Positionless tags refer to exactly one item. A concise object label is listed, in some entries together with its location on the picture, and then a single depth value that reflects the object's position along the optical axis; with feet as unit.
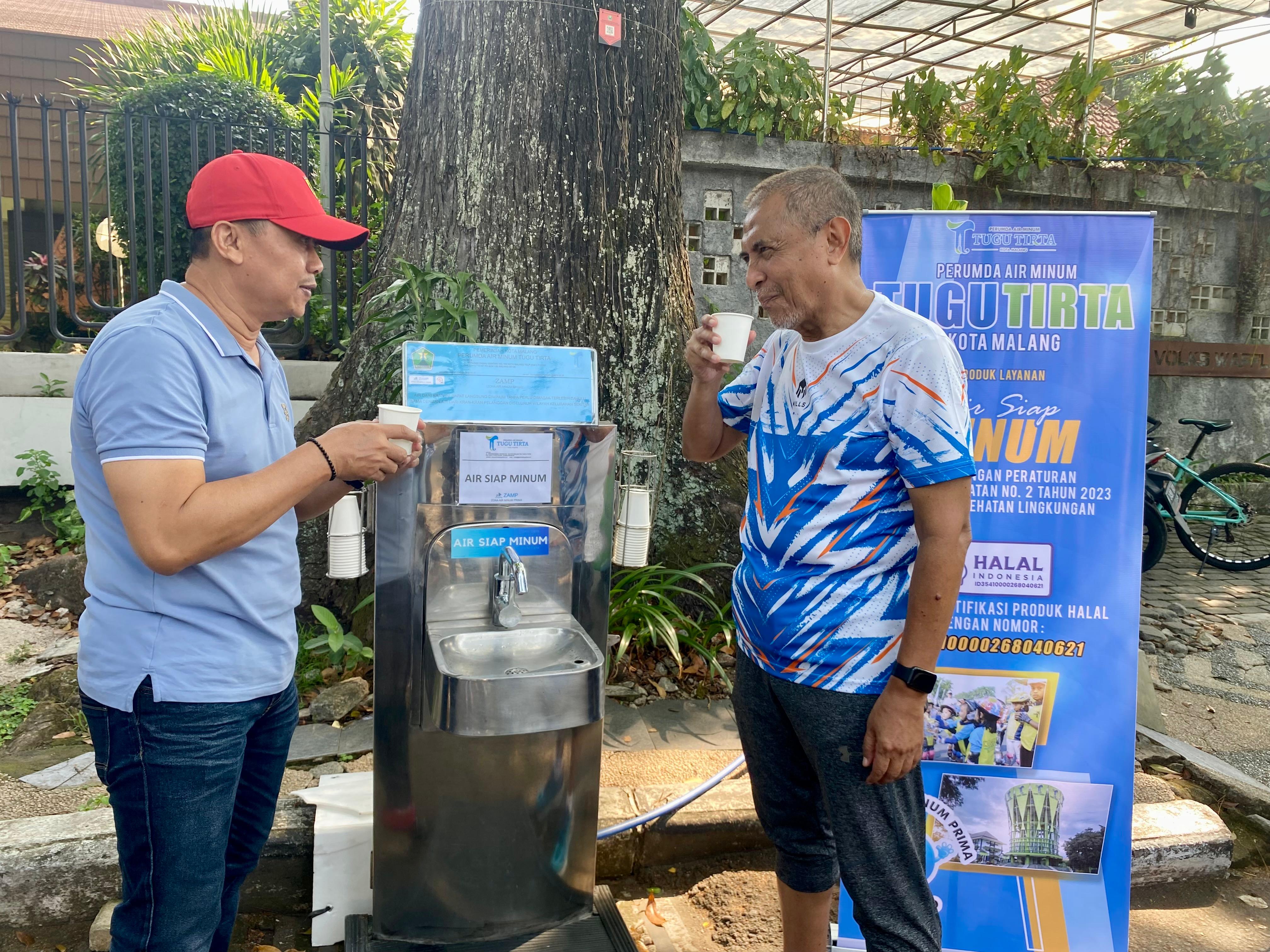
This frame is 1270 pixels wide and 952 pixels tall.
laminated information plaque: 6.60
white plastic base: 7.79
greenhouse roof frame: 30.50
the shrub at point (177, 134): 20.26
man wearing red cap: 4.75
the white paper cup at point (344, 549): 6.66
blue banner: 8.00
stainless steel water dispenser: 6.47
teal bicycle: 21.56
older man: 5.57
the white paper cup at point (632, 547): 7.59
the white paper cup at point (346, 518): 6.61
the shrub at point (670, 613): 12.60
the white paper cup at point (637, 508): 7.57
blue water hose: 8.98
